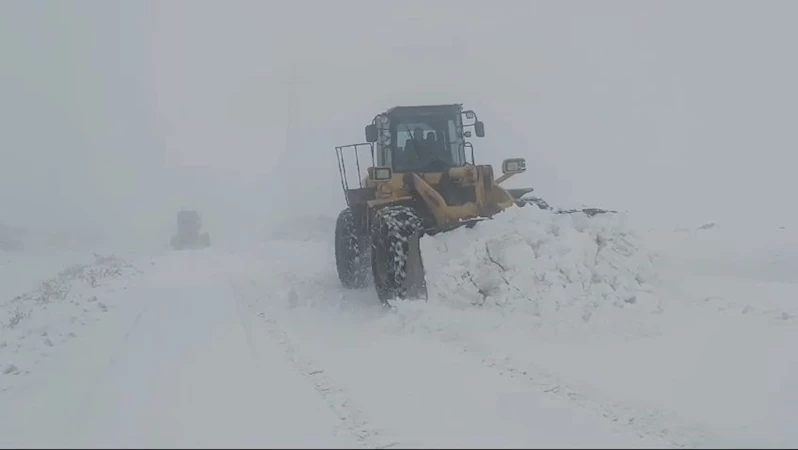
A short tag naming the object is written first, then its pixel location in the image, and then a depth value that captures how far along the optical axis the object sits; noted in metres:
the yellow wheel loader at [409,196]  8.52
